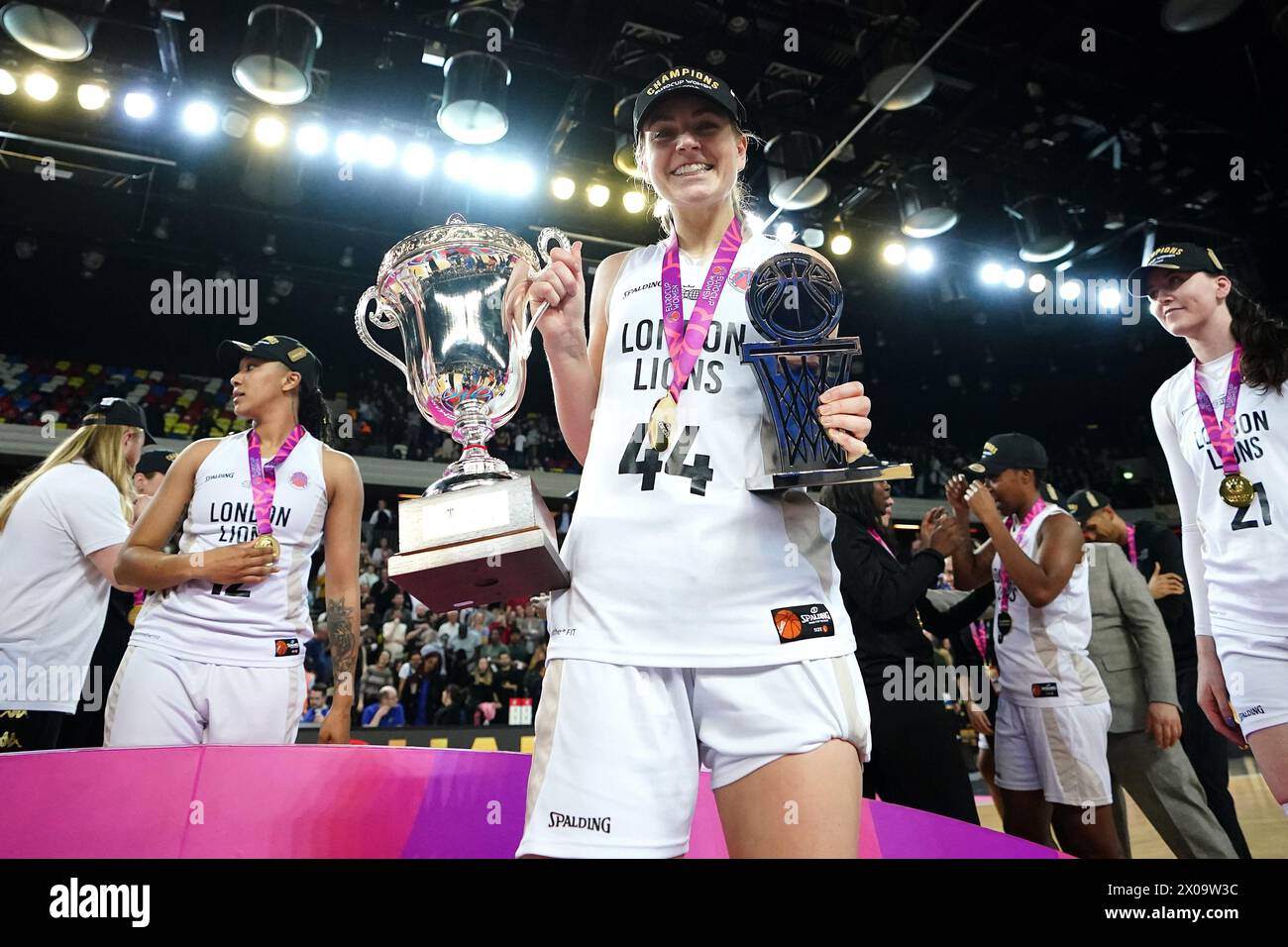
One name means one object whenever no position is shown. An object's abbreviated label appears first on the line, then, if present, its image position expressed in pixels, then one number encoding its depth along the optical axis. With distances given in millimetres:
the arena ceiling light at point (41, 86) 7656
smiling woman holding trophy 1107
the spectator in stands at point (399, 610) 9859
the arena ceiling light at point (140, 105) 7637
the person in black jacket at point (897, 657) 2502
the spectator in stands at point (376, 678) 8367
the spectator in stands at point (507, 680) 8578
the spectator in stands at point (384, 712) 7930
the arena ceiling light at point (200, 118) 7676
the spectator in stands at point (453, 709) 7945
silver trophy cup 1225
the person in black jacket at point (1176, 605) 3391
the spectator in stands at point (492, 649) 9461
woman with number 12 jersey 2240
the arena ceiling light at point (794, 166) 8156
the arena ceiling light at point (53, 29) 5801
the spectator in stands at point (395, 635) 9312
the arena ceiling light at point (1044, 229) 9000
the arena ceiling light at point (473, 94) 6617
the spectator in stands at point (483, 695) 8141
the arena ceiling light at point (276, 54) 6055
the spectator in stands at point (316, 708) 7337
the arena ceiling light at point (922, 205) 8633
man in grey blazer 2865
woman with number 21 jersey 2002
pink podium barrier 1684
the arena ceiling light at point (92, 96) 7590
